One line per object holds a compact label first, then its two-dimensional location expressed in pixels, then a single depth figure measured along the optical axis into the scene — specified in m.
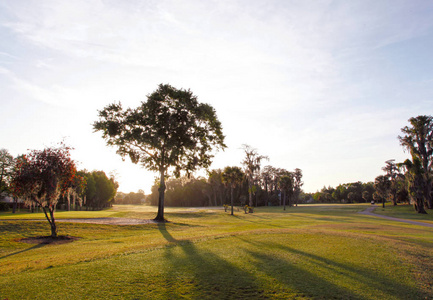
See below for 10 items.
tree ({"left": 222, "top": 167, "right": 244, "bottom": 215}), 52.19
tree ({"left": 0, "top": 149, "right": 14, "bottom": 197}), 58.25
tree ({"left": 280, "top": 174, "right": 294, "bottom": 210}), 77.38
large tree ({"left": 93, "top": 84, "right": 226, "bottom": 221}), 30.45
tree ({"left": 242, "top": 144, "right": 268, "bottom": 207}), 68.88
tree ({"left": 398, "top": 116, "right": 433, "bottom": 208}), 54.69
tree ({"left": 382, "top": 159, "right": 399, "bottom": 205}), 72.81
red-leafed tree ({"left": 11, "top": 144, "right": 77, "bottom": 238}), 16.45
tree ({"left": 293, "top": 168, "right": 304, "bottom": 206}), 116.68
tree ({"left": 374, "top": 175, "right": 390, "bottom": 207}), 71.25
